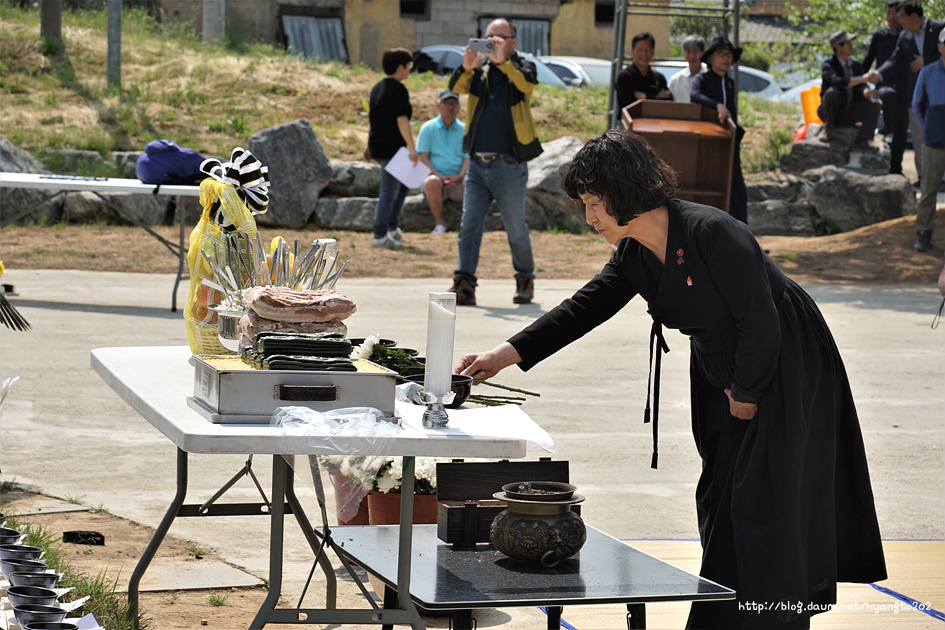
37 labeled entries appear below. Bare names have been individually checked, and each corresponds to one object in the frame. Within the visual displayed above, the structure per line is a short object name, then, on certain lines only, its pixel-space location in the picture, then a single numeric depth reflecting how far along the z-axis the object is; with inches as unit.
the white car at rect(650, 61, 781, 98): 2132.1
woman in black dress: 225.9
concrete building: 2214.6
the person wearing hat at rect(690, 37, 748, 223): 921.5
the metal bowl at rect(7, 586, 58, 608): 218.5
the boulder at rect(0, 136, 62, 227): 1106.1
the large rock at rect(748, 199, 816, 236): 1261.1
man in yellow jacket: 713.0
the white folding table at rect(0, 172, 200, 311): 682.8
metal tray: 191.5
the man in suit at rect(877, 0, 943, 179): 1125.7
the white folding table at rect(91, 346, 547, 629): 182.5
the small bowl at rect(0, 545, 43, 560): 244.6
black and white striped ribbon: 297.0
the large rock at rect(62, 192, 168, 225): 1134.4
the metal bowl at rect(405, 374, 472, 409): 222.1
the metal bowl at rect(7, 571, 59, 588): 231.6
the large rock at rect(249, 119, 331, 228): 1192.8
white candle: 207.9
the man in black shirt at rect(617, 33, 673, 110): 967.0
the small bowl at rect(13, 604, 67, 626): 209.5
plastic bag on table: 184.9
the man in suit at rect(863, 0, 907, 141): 1208.2
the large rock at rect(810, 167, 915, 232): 1227.9
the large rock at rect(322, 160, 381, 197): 1258.6
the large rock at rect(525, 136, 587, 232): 1241.4
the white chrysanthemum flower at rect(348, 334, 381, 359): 267.6
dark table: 193.2
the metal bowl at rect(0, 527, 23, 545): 254.1
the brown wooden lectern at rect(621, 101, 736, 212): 906.1
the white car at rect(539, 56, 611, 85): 1921.8
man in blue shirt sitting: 1157.1
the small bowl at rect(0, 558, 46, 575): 237.1
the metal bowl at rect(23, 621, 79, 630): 205.0
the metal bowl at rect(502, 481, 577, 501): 212.1
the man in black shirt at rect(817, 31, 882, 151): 1261.1
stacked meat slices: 217.3
